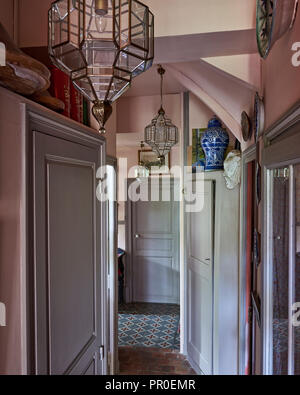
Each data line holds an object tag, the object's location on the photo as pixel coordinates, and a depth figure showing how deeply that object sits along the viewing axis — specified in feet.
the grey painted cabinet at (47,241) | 2.95
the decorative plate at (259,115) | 4.56
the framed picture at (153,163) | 14.52
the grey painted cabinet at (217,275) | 7.66
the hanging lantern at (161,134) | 9.74
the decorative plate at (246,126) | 5.78
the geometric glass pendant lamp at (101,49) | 2.34
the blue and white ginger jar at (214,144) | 7.69
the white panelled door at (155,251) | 15.16
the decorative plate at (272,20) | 2.84
